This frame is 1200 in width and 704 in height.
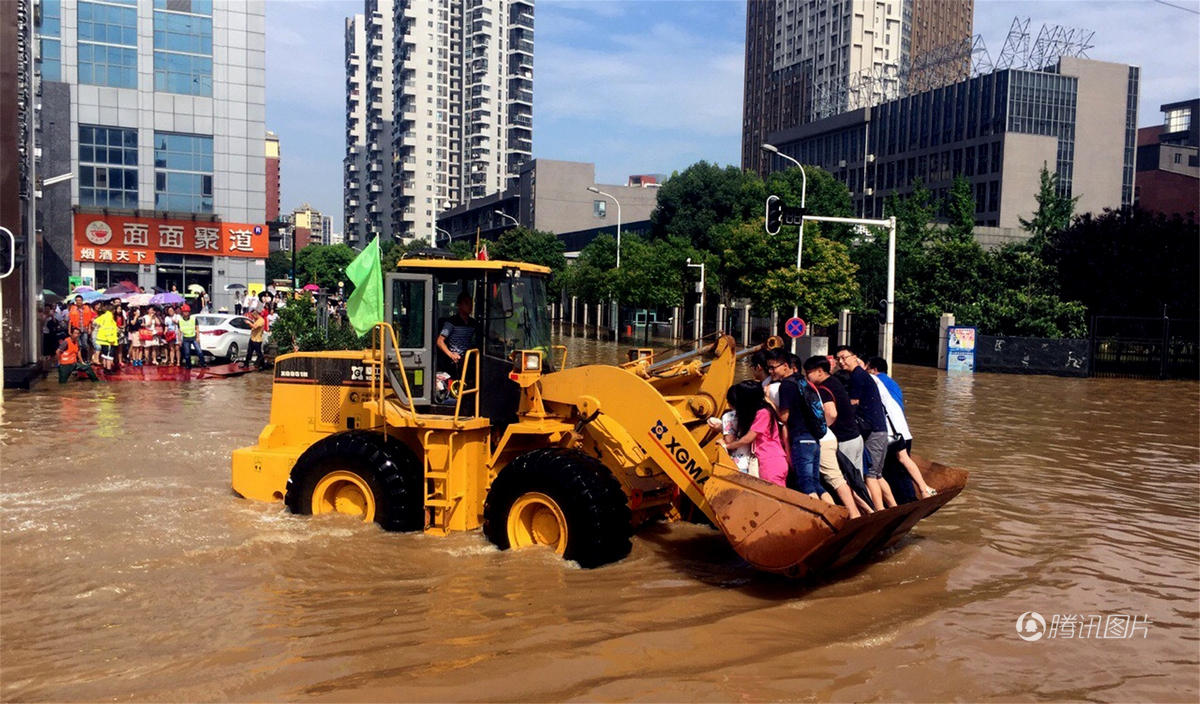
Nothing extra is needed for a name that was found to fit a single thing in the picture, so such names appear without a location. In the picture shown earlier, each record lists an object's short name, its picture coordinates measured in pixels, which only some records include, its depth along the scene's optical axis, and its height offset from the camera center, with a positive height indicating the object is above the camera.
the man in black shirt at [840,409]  7.56 -0.83
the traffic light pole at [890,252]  27.83 +1.66
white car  27.45 -1.34
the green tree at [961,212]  39.17 +4.50
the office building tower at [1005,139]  77.88 +15.44
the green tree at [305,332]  23.25 -1.04
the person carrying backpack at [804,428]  7.25 -0.95
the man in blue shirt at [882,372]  8.76 -0.62
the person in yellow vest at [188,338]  24.69 -1.31
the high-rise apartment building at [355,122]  160.88 +29.85
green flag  8.67 -0.02
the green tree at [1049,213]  43.78 +4.64
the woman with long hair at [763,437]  7.38 -1.05
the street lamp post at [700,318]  45.94 -0.85
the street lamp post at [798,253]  33.59 +1.89
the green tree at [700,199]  68.12 +7.56
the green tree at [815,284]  34.88 +0.77
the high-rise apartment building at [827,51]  111.00 +35.61
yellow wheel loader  7.51 -1.26
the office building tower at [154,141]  45.19 +7.28
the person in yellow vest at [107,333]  22.95 -1.14
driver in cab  8.49 -0.35
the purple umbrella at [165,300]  30.50 -0.38
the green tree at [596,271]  56.50 +1.78
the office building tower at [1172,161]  83.81 +15.41
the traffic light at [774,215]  24.73 +2.36
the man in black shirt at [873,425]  8.03 -1.01
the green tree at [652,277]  48.56 +1.23
